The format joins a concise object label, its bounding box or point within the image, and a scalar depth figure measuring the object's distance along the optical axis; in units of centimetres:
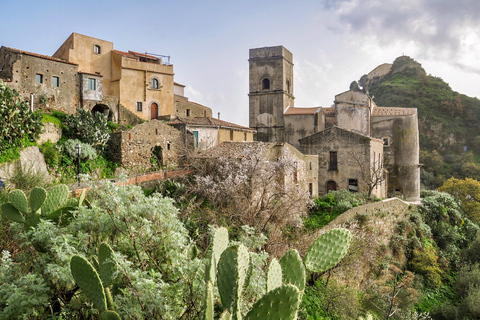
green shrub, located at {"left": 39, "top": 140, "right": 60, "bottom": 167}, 1623
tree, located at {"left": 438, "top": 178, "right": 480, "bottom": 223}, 2734
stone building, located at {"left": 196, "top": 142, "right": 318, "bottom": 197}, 1602
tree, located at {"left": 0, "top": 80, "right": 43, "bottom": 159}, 1423
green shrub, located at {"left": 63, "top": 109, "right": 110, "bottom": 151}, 1886
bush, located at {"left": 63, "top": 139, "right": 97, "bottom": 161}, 1742
